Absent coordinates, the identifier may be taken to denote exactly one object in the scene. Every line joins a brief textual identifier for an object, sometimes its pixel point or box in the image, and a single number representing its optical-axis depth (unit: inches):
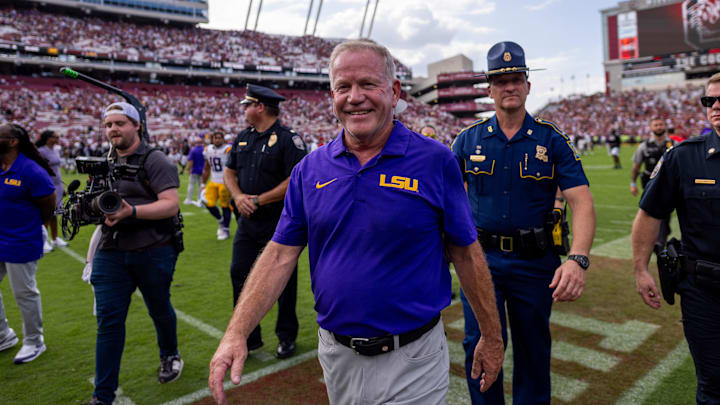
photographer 124.4
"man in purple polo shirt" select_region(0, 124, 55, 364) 159.8
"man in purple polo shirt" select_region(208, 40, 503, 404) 67.5
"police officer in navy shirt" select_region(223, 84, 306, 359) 159.0
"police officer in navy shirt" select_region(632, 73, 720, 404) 90.3
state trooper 109.2
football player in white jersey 352.2
